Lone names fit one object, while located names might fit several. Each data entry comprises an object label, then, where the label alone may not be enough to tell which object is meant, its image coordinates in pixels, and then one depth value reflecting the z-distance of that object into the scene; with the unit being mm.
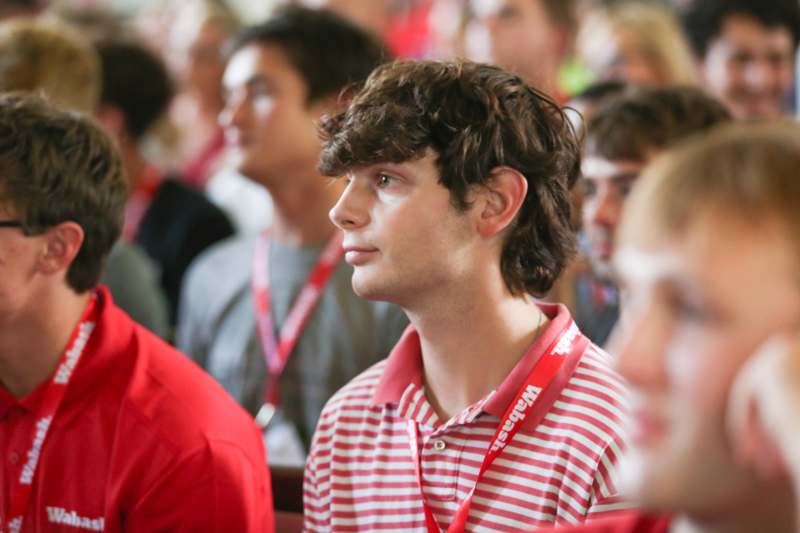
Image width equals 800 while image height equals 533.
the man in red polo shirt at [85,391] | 3419
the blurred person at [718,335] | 2892
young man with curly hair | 3318
